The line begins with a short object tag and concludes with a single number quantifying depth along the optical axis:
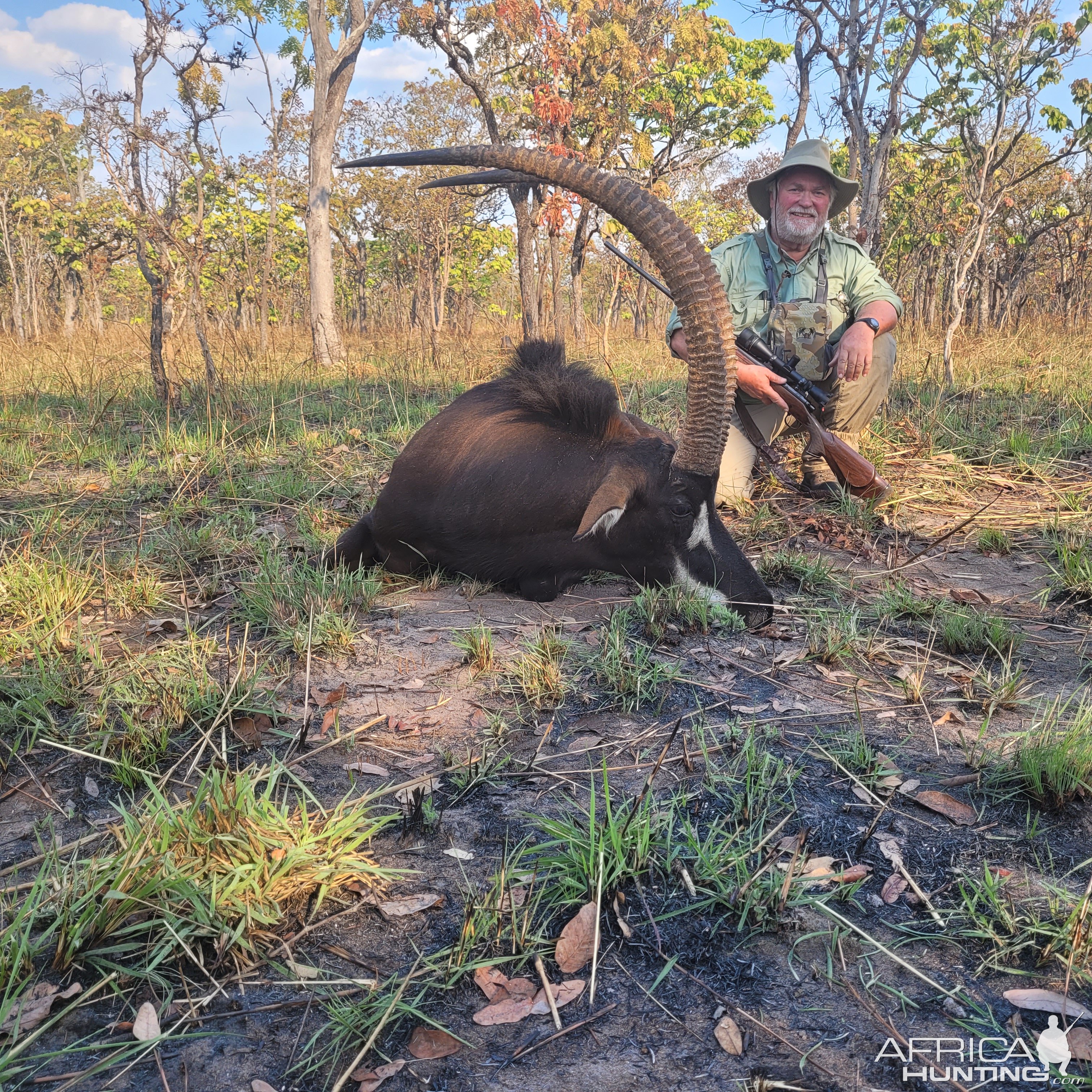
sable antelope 3.57
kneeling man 5.57
